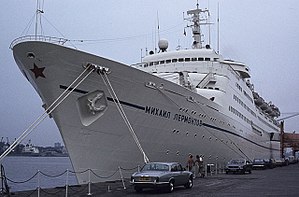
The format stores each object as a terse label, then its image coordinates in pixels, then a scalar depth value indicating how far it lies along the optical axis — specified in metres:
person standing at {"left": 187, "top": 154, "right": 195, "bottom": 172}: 23.22
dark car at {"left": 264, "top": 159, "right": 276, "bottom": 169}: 44.98
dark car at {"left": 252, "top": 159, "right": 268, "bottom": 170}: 41.09
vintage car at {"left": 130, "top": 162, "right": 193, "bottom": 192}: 15.79
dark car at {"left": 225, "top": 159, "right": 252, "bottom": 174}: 29.95
